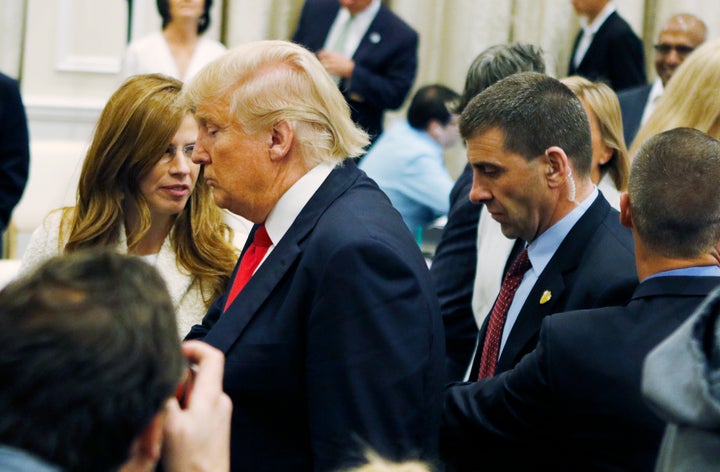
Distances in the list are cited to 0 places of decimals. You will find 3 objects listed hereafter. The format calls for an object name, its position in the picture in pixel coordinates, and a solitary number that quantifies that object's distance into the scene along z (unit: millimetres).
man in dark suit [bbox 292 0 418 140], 5801
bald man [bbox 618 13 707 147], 5363
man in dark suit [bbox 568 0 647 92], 6207
